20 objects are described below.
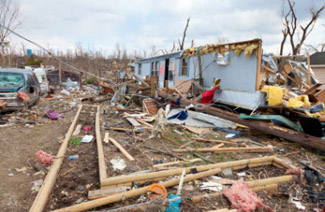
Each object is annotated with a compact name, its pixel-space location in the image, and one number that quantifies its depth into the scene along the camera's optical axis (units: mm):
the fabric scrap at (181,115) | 8508
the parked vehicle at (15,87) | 7965
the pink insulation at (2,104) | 7771
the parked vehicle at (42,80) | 14930
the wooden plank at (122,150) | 4693
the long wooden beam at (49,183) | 2817
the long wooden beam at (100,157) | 3652
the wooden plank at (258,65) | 8148
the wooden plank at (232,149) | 5375
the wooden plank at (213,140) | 6080
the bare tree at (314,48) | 31047
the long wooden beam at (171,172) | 3439
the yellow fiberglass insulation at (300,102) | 6746
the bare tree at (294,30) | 22766
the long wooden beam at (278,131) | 5453
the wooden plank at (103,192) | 3154
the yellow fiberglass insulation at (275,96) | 7426
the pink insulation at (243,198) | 2900
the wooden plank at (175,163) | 4334
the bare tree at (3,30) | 19881
